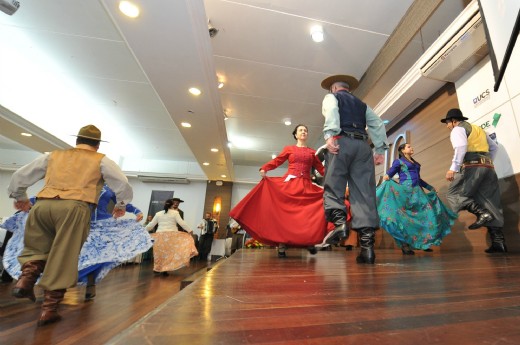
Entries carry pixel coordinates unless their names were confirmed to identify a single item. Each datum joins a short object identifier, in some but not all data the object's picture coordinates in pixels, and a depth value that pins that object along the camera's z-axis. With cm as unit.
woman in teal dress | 285
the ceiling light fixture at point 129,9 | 278
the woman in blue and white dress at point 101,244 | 206
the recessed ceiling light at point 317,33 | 354
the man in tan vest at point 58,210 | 164
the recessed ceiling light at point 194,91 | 443
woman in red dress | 237
